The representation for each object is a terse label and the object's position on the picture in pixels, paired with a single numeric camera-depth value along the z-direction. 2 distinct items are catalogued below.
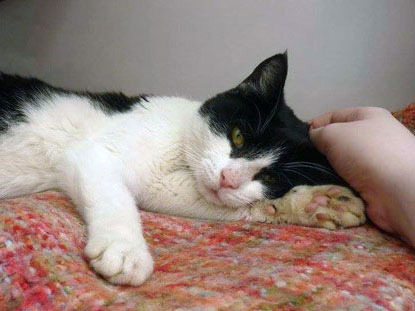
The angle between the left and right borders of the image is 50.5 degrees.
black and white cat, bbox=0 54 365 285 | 0.30
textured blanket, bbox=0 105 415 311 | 0.19
